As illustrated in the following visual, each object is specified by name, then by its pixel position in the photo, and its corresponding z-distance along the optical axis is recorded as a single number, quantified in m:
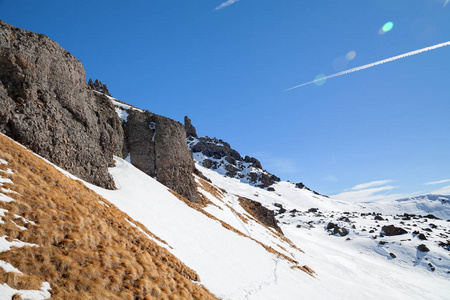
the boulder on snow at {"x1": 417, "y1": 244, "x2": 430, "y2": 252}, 51.35
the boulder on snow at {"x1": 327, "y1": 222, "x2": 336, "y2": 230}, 78.66
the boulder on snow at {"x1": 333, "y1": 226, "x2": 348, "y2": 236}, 69.31
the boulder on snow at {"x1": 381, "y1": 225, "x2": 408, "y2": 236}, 64.00
